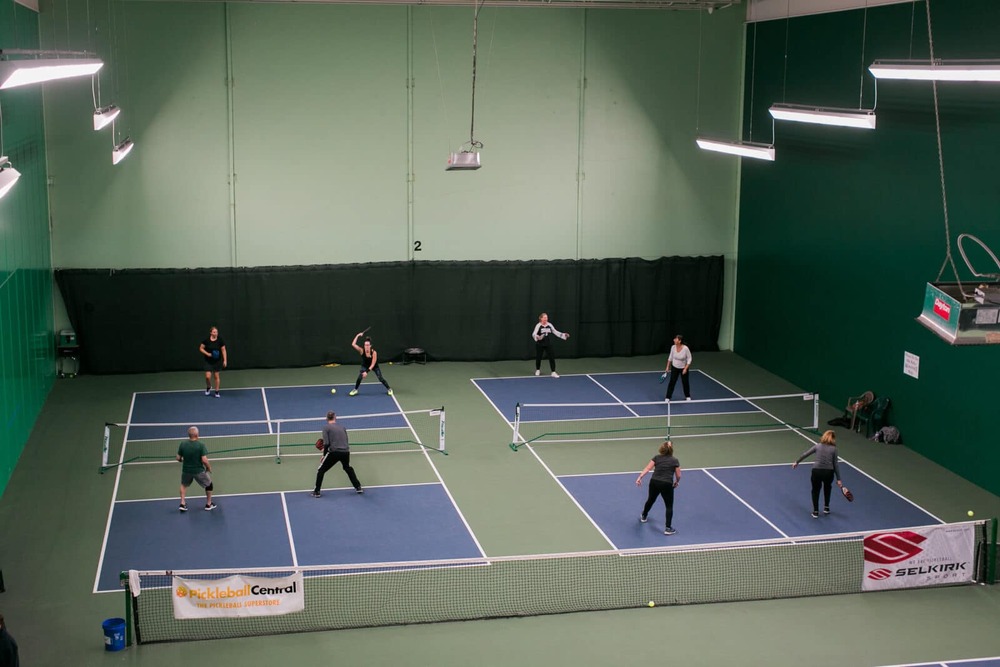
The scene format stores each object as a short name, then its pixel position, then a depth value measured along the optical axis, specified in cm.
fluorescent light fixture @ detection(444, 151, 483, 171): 1898
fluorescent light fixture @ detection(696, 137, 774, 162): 2028
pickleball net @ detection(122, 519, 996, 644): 1301
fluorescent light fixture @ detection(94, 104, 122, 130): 1675
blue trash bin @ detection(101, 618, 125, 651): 1251
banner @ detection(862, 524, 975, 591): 1422
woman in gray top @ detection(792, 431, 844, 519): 1653
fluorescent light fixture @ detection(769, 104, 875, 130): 1650
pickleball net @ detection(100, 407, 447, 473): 1959
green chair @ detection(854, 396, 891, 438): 2105
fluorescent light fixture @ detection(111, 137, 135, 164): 1925
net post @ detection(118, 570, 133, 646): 1235
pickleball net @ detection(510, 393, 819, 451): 2100
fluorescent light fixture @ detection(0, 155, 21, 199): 1105
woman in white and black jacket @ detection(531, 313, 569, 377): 2482
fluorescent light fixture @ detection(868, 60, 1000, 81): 1198
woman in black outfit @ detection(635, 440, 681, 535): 1591
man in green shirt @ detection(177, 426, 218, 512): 1647
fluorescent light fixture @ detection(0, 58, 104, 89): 916
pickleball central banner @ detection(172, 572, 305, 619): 1266
